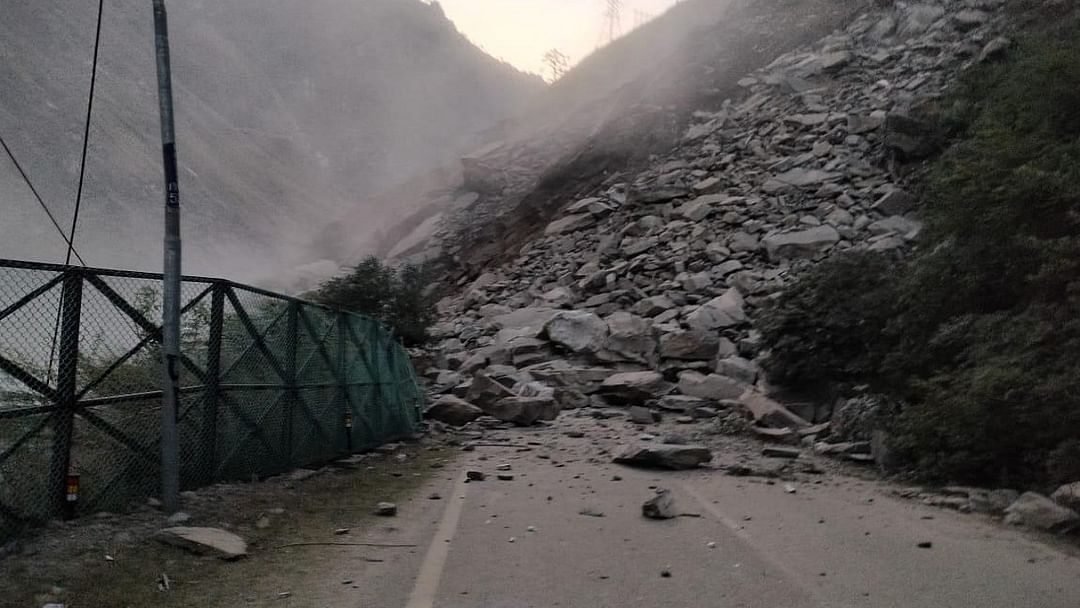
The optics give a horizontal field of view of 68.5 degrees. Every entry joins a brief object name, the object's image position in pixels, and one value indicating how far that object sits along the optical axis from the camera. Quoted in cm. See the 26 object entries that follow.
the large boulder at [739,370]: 1815
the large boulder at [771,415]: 1427
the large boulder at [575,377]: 2025
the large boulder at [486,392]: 1802
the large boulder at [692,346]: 2031
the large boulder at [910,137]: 2602
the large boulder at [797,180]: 2784
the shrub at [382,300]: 2536
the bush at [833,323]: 1422
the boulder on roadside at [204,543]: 590
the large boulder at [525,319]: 2618
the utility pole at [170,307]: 662
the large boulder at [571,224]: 3419
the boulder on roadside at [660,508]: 750
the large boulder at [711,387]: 1775
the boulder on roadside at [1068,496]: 683
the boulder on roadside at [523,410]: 1712
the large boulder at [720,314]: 2159
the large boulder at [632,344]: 2180
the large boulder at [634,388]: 1888
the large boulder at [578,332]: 2230
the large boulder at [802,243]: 2405
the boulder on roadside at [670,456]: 1132
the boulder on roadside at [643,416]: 1688
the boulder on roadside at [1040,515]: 654
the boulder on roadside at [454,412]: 1752
